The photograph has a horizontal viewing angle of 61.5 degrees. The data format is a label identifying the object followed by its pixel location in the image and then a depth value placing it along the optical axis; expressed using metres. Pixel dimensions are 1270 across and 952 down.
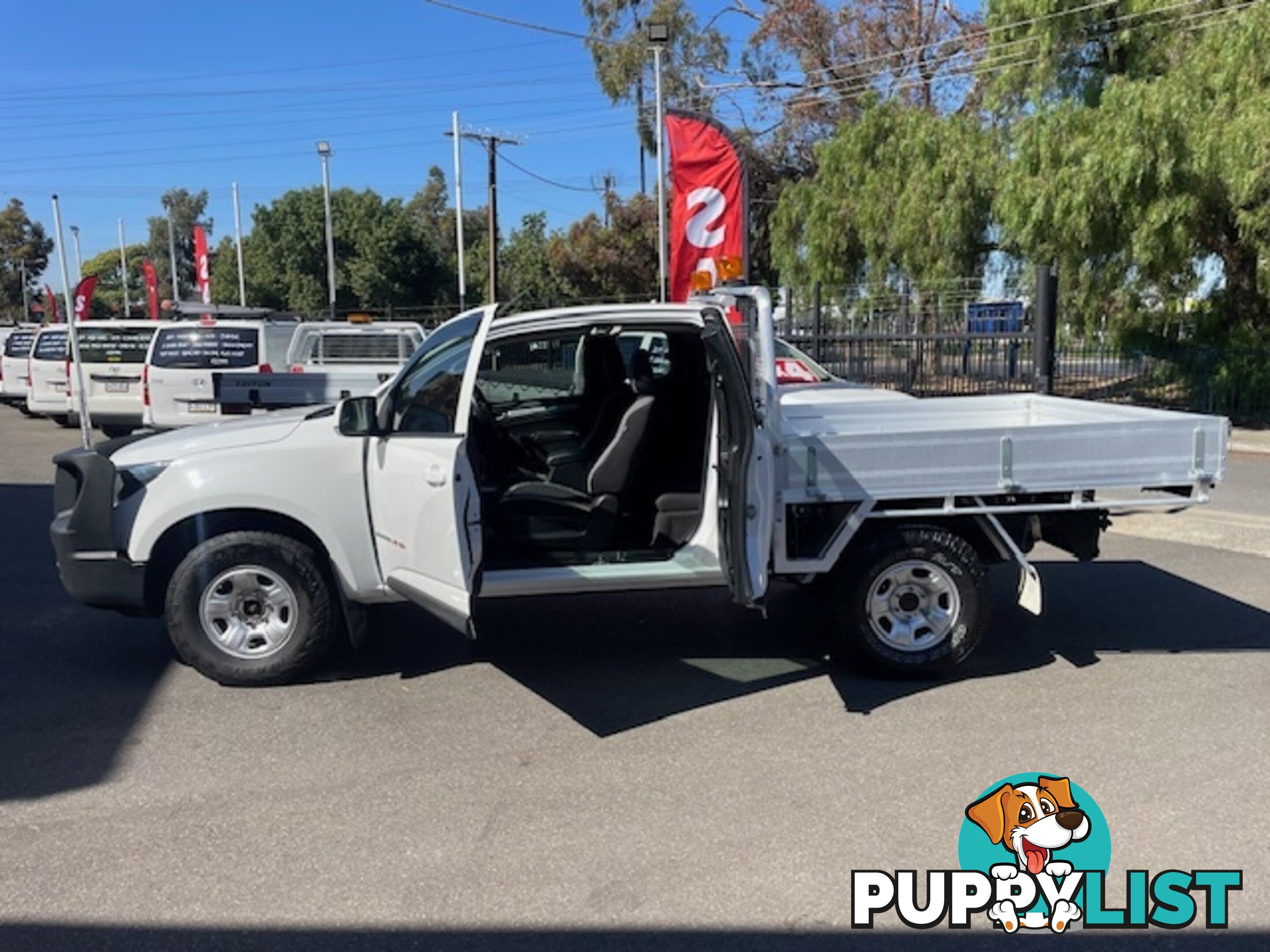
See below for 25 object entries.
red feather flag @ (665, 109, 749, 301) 14.06
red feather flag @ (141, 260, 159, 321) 34.62
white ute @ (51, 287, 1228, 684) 5.17
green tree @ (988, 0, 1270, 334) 16.59
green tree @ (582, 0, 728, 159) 41.16
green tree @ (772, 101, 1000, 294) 21.91
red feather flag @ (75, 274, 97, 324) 16.03
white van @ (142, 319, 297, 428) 13.79
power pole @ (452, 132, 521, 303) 37.16
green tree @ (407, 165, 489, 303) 62.16
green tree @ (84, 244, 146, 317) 102.75
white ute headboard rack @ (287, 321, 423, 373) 13.81
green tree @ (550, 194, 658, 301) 41.62
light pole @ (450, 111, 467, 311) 41.72
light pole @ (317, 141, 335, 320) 50.69
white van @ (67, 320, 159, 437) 15.41
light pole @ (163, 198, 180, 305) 75.38
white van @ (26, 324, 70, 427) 17.72
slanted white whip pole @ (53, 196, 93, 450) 8.35
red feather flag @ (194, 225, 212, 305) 44.44
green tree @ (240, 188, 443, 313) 57.22
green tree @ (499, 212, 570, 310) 48.24
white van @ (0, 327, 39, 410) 20.42
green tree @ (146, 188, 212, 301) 112.56
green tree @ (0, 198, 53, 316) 90.88
